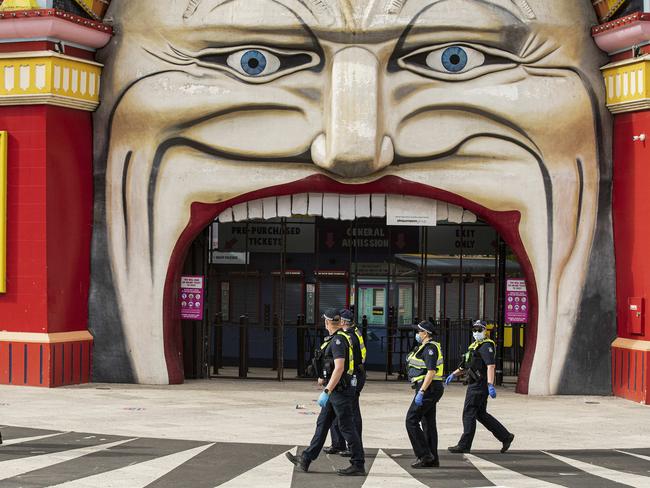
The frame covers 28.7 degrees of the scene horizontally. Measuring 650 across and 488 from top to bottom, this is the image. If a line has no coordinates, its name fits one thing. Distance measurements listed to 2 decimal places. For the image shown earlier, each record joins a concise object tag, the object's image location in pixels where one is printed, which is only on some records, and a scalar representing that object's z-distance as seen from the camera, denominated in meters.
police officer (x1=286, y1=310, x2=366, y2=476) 13.77
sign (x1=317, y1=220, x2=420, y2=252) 26.73
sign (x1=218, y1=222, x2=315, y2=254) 26.88
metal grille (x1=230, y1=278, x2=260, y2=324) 27.42
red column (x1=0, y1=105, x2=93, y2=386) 22.23
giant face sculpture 22.70
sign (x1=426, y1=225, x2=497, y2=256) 26.52
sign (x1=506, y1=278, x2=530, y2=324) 24.38
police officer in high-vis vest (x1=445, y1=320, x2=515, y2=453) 15.61
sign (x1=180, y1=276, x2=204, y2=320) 24.33
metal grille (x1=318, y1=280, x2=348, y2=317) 27.59
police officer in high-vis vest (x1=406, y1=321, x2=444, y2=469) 14.36
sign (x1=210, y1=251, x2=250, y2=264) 26.88
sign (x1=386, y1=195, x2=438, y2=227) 23.56
